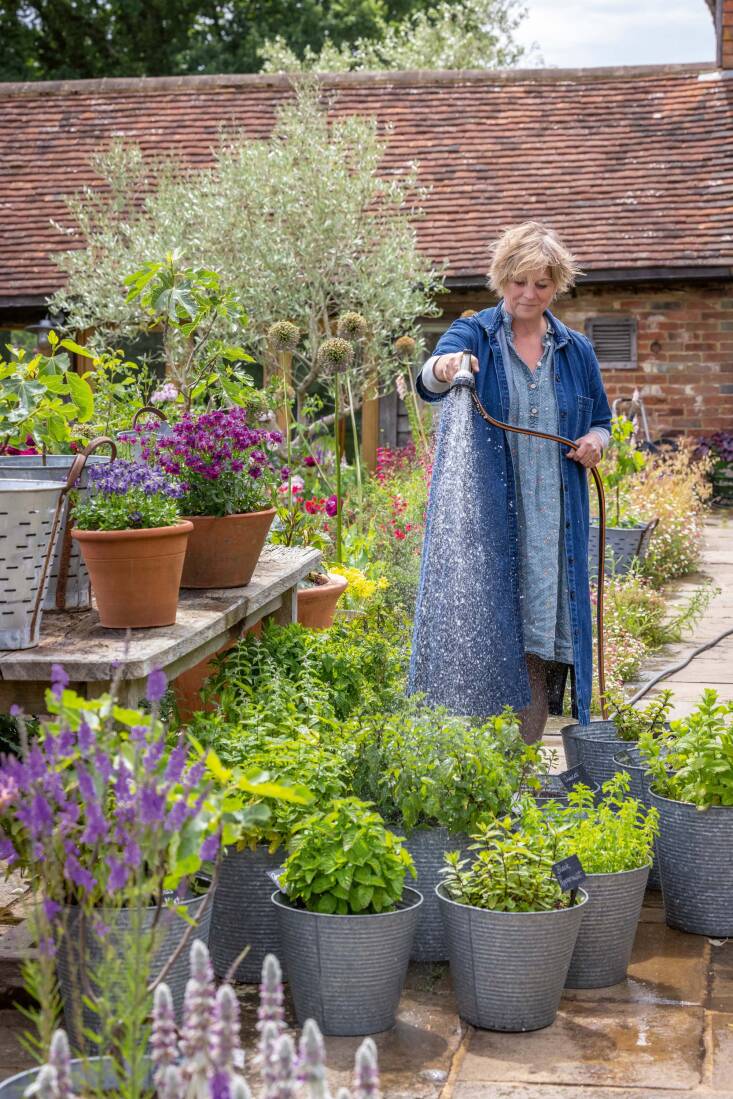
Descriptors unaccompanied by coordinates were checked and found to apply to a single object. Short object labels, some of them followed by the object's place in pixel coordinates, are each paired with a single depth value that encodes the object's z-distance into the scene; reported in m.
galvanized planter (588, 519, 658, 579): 9.29
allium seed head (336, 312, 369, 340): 7.53
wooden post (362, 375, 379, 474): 15.60
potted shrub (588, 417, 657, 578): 8.98
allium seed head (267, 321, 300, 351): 7.28
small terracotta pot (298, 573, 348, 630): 5.71
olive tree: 12.26
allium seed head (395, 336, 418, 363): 10.12
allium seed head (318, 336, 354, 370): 6.97
